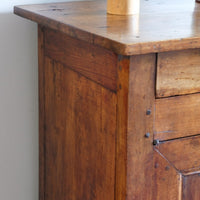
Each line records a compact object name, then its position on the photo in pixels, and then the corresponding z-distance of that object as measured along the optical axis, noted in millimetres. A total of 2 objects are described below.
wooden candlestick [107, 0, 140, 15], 2286
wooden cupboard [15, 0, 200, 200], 1946
